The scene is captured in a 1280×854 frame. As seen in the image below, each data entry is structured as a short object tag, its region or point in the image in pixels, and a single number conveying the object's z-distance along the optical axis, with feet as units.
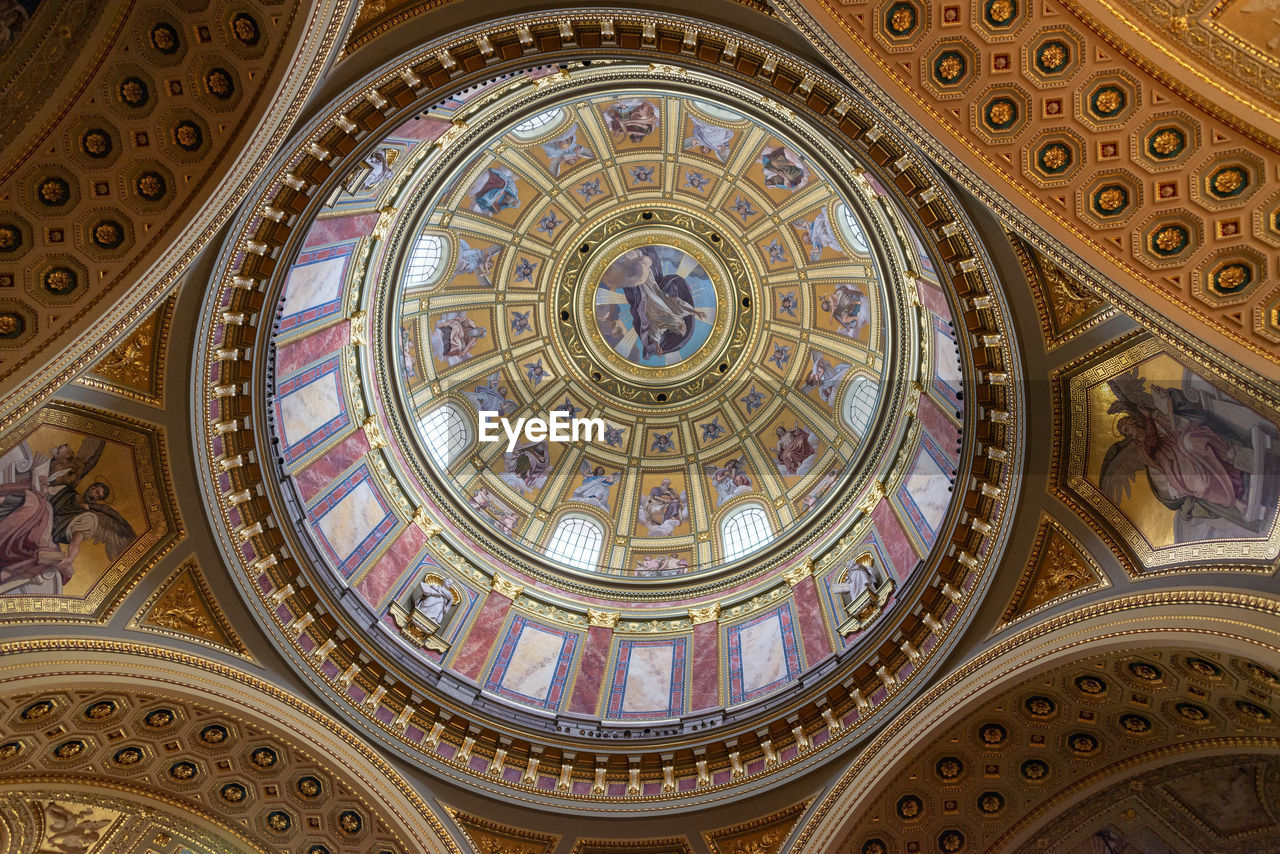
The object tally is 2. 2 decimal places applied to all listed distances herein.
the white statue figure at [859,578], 67.85
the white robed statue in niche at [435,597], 70.85
